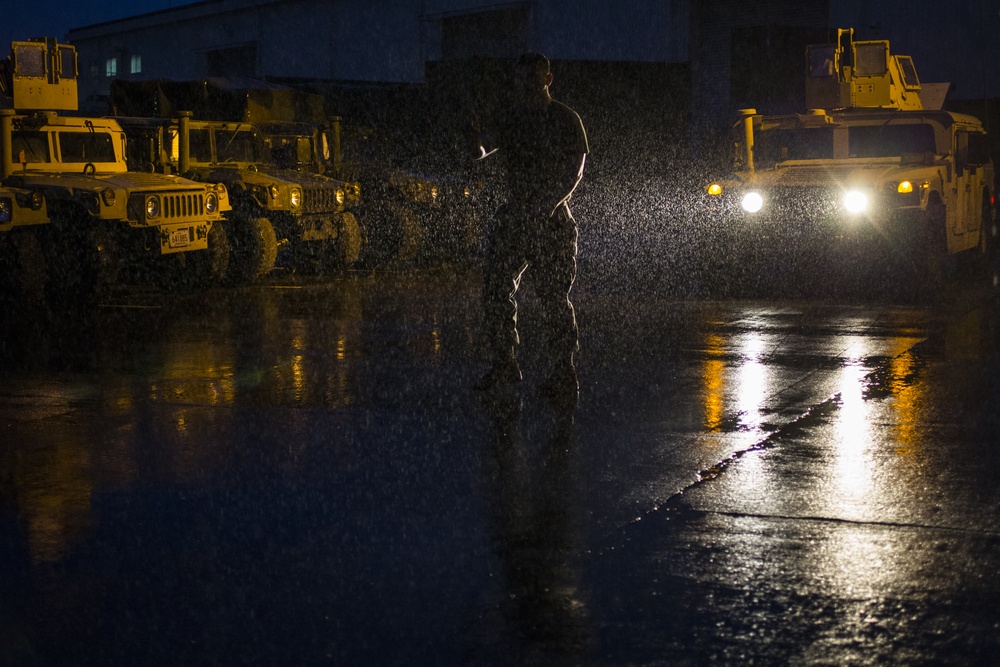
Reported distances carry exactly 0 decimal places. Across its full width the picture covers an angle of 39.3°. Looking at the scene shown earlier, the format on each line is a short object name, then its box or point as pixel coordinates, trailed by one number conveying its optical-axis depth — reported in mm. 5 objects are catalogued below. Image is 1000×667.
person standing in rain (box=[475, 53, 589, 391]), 7648
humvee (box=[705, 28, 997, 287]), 14312
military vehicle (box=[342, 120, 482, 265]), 18969
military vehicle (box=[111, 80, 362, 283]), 16233
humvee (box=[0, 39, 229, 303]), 13695
